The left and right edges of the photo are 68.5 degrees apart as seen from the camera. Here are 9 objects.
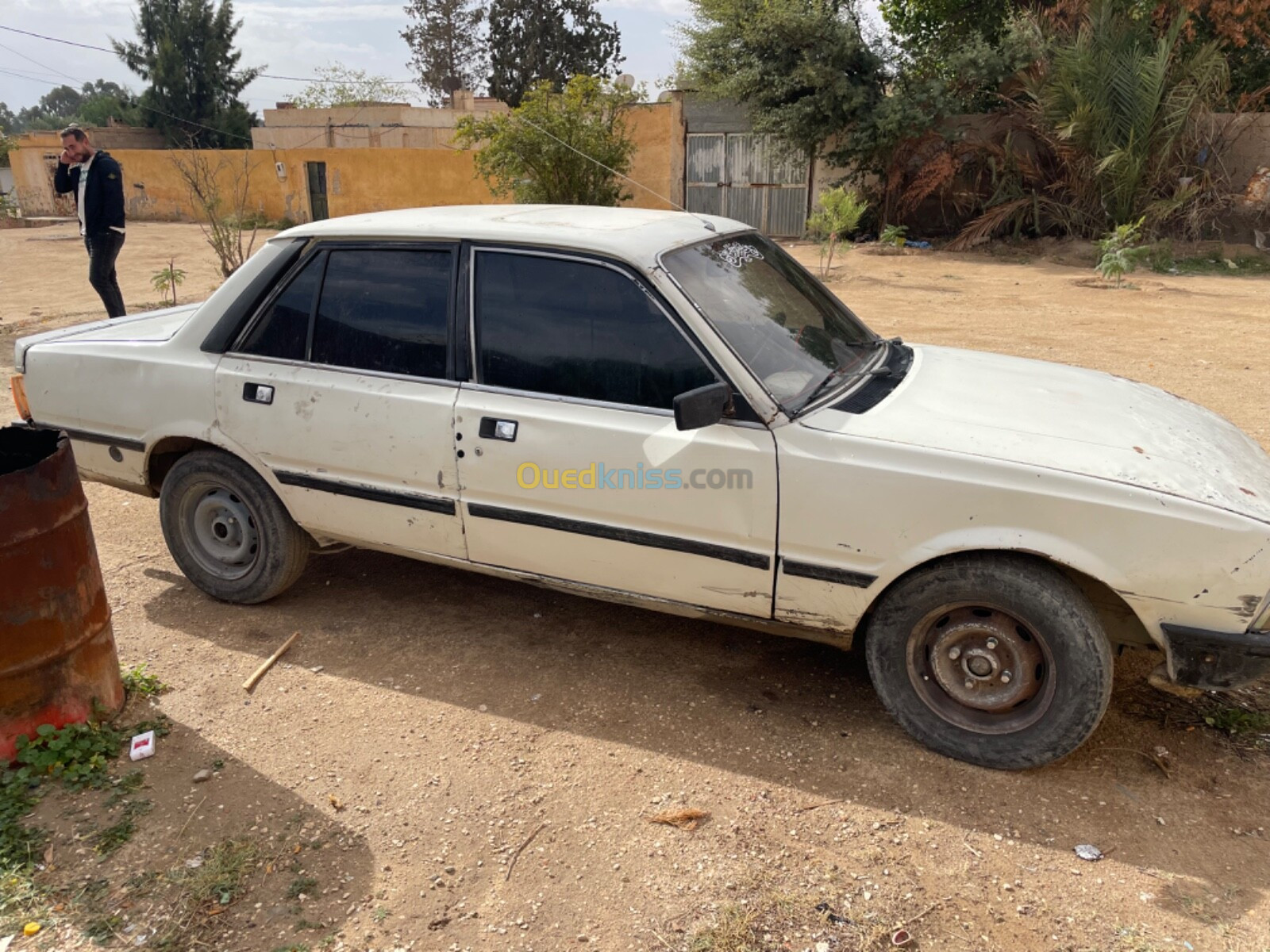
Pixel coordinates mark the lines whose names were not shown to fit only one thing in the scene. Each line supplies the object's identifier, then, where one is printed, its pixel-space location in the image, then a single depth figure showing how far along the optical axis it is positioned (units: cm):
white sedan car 269
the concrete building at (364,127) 3105
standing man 842
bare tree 1167
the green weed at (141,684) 338
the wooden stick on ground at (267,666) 348
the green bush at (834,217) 1497
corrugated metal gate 1961
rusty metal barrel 283
